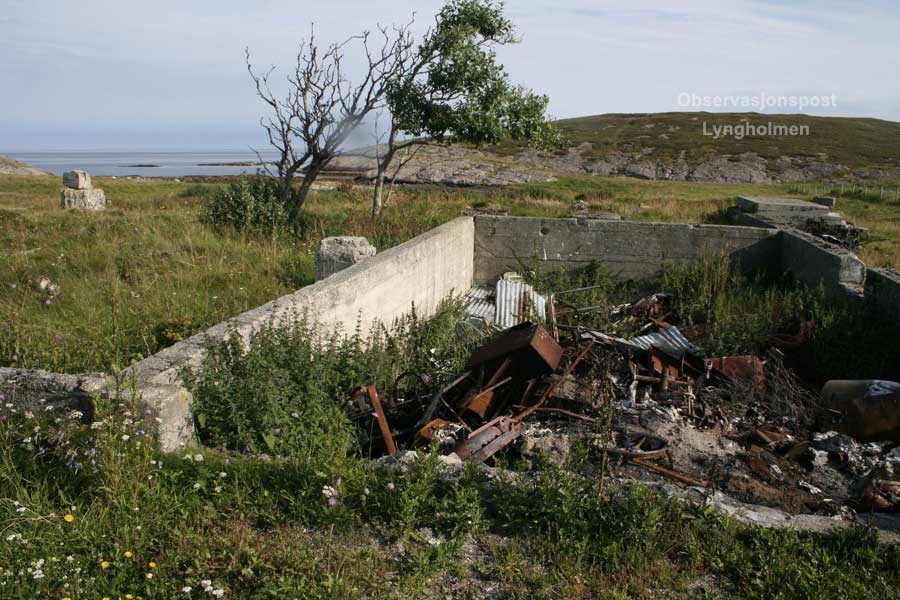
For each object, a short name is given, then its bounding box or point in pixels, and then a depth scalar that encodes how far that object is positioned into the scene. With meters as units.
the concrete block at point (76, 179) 20.31
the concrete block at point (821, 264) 8.02
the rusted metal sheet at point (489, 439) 4.36
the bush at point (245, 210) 11.98
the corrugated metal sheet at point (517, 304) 8.73
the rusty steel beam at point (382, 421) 4.52
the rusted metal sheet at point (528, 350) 5.35
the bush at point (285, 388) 3.87
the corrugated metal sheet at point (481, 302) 8.97
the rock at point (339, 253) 7.96
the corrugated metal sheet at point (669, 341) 7.13
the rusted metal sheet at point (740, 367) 6.18
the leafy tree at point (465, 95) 13.61
